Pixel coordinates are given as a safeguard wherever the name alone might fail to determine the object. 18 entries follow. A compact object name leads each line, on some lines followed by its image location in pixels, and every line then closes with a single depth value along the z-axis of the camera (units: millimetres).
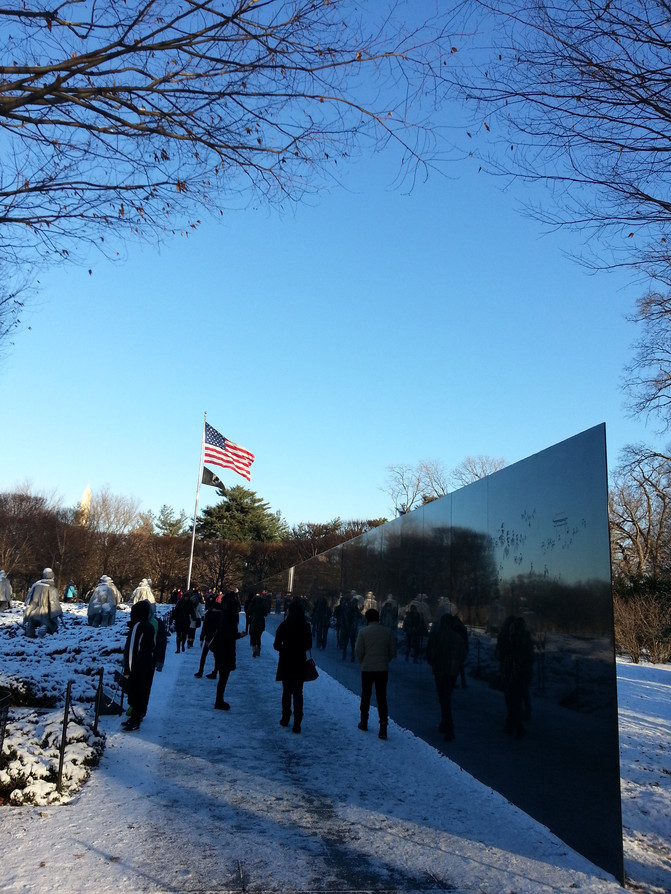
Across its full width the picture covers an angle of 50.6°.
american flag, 31578
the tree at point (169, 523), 80562
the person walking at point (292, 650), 9227
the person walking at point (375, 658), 9133
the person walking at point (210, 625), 12305
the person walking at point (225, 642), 10195
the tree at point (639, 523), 37209
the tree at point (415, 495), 55281
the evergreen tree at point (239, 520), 71812
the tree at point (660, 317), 10679
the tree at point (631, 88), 5441
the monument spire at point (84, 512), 58903
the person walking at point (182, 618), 18453
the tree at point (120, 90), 5617
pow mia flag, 33406
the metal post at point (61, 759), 5865
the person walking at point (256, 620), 17969
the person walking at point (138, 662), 8648
